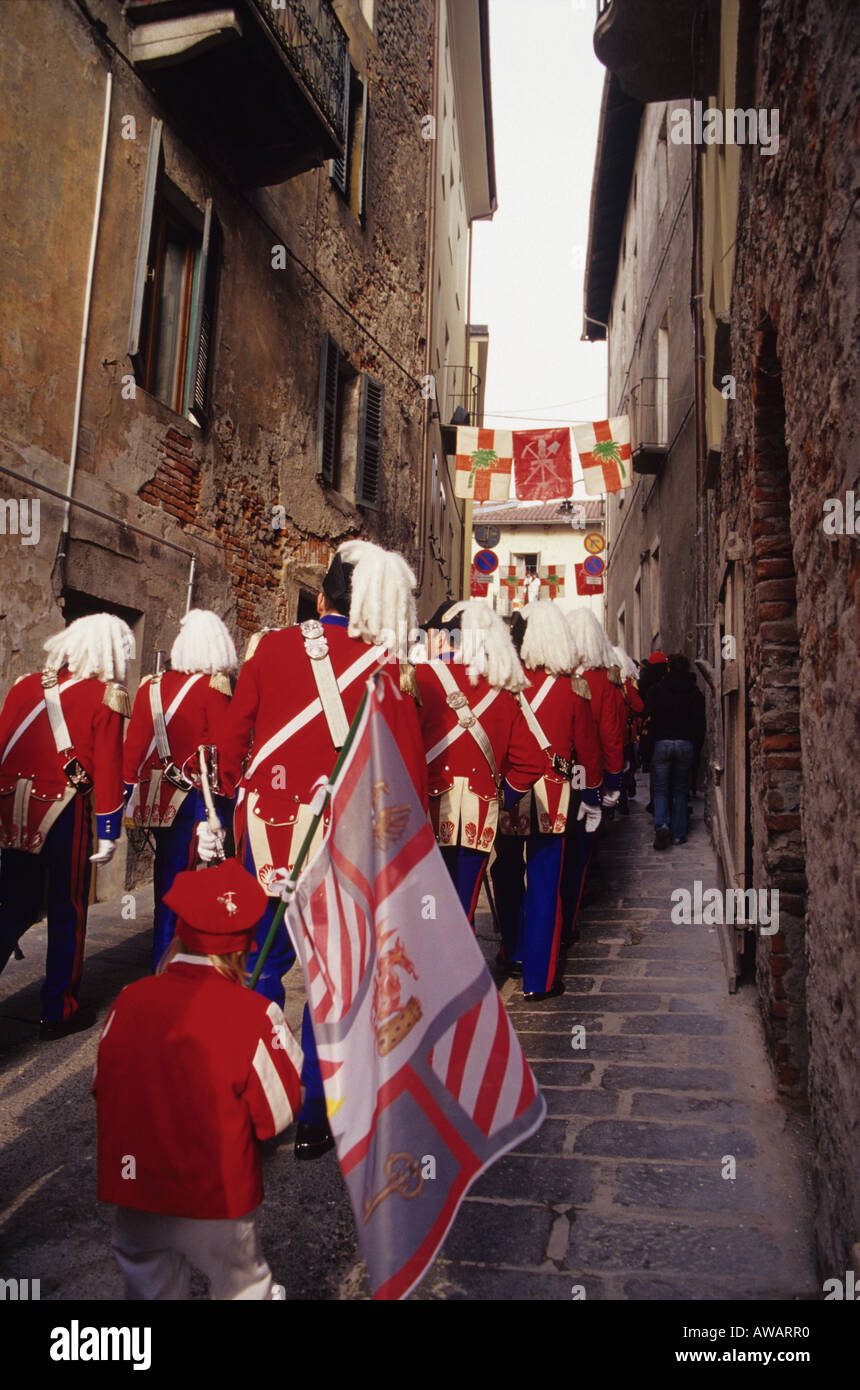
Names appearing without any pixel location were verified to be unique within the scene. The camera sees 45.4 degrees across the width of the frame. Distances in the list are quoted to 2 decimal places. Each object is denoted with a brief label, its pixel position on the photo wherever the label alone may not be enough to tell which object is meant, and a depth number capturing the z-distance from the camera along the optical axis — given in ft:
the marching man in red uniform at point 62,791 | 14.10
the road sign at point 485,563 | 68.28
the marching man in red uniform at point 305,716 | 11.05
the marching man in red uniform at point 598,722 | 19.88
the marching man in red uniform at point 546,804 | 16.72
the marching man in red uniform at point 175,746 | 16.60
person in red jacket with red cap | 6.65
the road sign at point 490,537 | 83.25
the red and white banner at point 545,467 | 52.03
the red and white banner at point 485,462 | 52.65
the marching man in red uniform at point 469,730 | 15.12
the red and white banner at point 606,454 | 50.06
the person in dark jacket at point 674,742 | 28.94
